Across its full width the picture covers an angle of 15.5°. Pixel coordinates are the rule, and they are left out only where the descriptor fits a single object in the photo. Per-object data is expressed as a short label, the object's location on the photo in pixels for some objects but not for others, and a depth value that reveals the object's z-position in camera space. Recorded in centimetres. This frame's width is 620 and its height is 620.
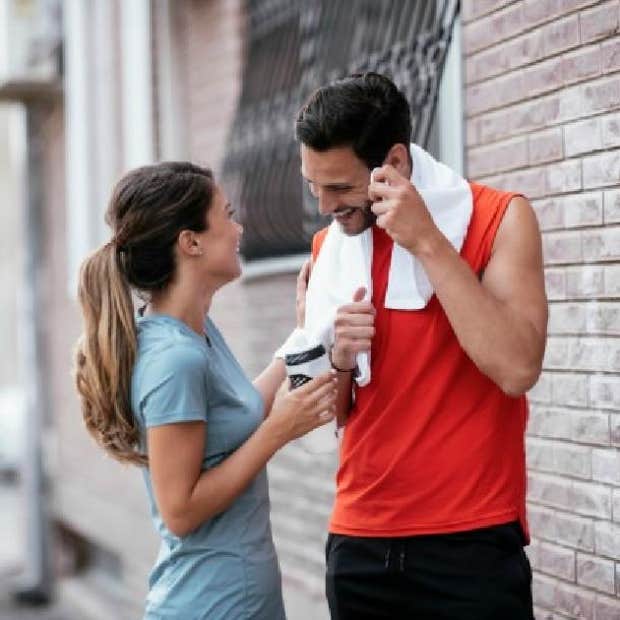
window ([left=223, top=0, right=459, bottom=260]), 854
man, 476
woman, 504
